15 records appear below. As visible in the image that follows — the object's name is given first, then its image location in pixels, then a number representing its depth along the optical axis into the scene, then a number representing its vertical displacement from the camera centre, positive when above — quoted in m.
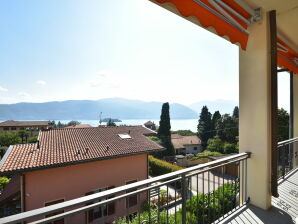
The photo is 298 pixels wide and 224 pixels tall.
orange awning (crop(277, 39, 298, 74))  2.81 +0.96
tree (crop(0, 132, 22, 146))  27.38 -4.31
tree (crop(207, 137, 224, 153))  24.80 -4.99
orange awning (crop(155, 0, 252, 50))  1.44 +0.92
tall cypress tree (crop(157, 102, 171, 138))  28.61 -1.57
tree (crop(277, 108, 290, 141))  15.23 -1.10
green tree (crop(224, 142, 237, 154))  22.20 -4.81
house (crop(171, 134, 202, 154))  33.66 -6.61
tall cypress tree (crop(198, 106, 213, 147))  33.09 -2.79
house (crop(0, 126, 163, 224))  7.04 -2.46
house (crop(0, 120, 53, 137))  44.12 -3.34
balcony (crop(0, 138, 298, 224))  0.85 -0.80
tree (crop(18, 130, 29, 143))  34.75 -4.59
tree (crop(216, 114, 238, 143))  25.56 -2.62
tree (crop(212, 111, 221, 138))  31.95 -1.22
